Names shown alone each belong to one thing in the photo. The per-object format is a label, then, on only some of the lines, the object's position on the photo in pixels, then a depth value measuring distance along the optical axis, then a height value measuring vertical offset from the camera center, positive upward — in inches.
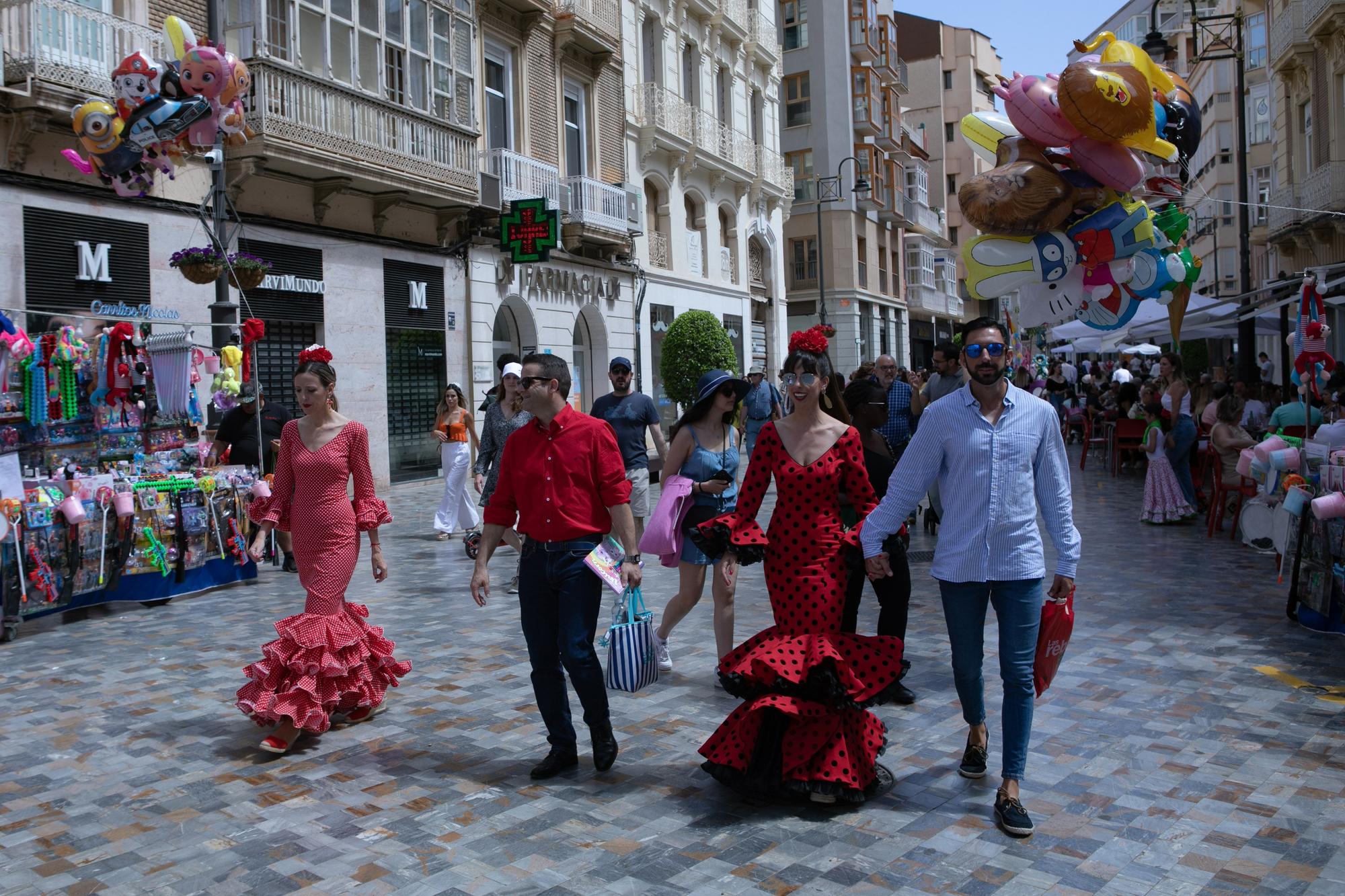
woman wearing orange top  477.1 -13.2
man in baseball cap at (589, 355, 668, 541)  328.2 +1.8
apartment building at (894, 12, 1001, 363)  2456.9 +707.6
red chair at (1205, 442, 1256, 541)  442.0 -36.2
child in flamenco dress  477.4 -33.2
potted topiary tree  974.4 +61.5
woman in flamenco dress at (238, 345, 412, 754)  209.0 -28.1
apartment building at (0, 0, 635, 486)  498.6 +143.3
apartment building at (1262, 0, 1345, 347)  956.0 +256.4
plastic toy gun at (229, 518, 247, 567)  379.2 -36.8
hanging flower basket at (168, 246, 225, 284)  451.2 +68.9
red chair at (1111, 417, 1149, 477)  683.4 -15.0
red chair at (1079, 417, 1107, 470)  804.6 -19.3
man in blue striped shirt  165.2 -14.1
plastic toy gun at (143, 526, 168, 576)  346.9 -35.6
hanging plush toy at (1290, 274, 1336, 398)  348.2 +20.4
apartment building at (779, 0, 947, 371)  1653.5 +390.3
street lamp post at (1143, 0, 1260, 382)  586.6 +174.7
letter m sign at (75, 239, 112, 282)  511.5 +80.2
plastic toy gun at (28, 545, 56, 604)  310.3 -37.7
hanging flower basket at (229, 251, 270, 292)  491.2 +71.2
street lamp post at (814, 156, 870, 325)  1393.9 +291.5
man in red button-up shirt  187.5 -18.9
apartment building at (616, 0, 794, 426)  1067.3 +264.9
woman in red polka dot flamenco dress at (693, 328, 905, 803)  167.3 -34.1
